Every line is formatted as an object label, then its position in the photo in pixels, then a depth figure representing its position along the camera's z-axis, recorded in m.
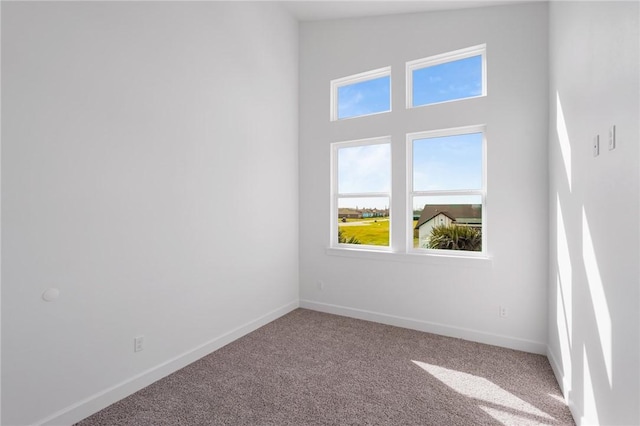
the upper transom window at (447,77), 3.09
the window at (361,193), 3.65
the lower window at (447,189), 3.12
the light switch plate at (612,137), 1.35
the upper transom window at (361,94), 3.62
